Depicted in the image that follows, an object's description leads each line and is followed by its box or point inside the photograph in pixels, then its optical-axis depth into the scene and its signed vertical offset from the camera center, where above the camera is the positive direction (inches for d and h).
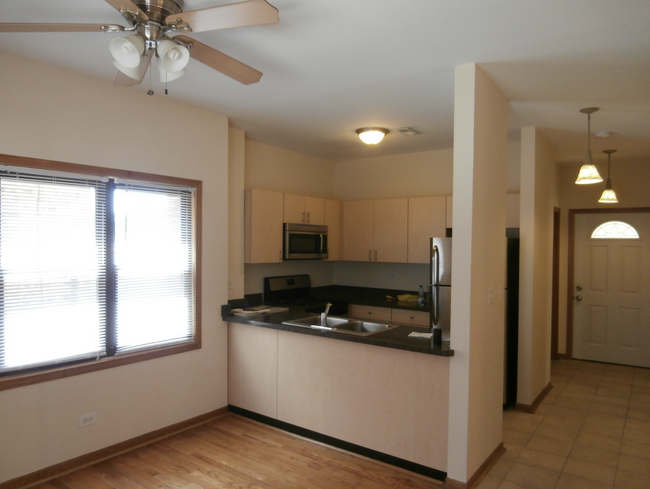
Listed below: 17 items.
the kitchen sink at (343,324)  142.8 -29.0
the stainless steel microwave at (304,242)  184.9 -1.3
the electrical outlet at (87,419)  117.9 -49.5
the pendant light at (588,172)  137.3 +21.6
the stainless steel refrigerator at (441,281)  147.7 -14.3
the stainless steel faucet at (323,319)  145.5 -26.9
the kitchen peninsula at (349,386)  113.5 -44.2
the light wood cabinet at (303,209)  186.5 +13.3
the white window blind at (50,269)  106.1 -7.9
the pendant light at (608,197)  180.5 +18.0
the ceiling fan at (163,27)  67.5 +35.1
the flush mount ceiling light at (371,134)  164.9 +40.2
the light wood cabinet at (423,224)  187.9 +6.8
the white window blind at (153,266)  128.2 -8.6
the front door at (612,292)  221.9 -27.6
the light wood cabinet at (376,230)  198.9 +4.3
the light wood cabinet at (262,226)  169.5 +5.3
